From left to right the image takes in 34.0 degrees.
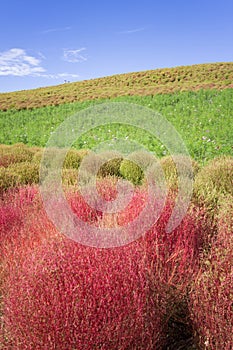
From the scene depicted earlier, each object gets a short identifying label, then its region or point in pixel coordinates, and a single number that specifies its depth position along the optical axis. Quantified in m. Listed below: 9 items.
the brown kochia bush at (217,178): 5.10
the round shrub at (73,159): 7.70
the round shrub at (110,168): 7.28
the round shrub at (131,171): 6.70
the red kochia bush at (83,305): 2.20
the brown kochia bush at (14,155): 8.68
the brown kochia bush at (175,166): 6.00
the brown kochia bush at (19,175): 6.52
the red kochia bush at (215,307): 2.35
